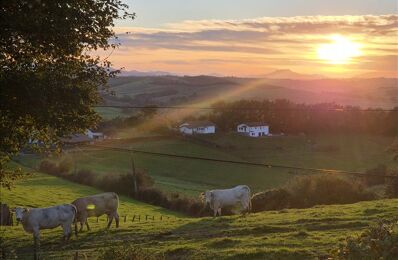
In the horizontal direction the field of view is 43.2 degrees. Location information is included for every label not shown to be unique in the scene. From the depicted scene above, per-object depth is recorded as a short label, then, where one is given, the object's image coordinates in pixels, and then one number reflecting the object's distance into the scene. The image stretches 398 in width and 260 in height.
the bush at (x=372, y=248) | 10.27
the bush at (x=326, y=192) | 41.38
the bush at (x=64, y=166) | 77.31
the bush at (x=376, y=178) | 59.80
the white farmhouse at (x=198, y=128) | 112.11
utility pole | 63.14
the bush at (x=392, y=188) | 43.23
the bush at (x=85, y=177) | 69.56
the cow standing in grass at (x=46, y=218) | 23.31
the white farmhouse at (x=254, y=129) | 106.44
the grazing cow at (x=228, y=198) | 31.80
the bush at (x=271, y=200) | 42.09
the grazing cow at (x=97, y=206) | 26.98
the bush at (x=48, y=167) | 79.25
